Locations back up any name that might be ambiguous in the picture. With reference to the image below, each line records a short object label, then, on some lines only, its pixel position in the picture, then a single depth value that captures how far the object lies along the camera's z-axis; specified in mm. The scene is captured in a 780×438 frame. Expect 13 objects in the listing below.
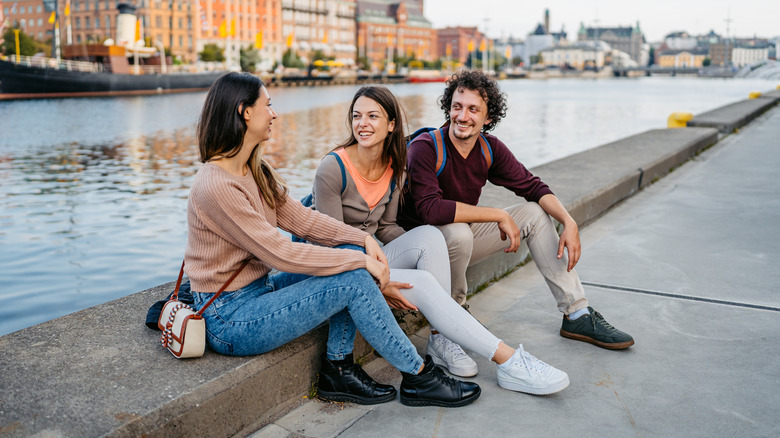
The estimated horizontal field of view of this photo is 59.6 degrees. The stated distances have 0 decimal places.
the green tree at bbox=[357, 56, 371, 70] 101750
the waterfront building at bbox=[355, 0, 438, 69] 111625
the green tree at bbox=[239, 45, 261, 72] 74250
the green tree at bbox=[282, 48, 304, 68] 82125
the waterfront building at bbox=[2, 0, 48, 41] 82500
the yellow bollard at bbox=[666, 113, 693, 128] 12727
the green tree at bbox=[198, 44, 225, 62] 70000
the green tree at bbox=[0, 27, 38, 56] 58062
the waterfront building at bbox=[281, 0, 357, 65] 92688
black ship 40594
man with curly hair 2986
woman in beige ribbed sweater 2225
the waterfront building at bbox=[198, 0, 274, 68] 76875
